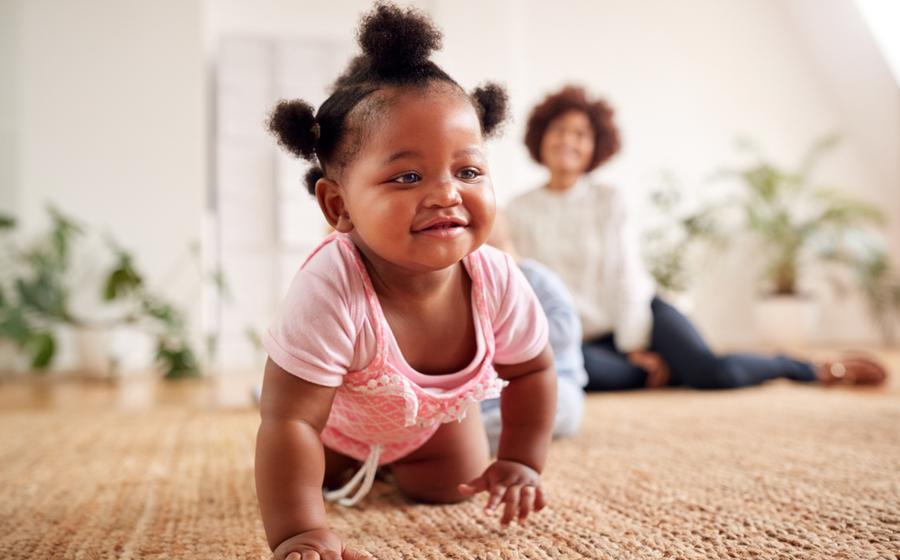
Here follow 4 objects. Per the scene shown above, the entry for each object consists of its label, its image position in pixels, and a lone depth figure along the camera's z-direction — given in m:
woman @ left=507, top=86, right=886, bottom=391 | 2.44
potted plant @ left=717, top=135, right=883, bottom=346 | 4.20
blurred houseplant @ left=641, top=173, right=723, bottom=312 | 3.96
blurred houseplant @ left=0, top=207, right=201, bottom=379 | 3.34
